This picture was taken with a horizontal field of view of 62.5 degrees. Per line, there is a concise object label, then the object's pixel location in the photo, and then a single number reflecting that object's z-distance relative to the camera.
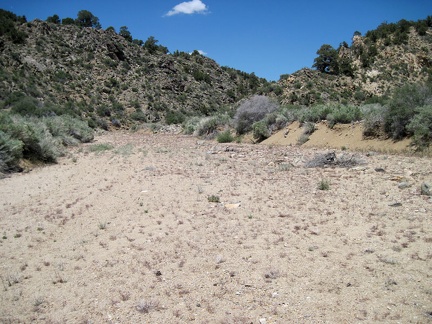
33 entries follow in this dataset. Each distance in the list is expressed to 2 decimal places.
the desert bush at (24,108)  28.75
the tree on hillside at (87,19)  62.72
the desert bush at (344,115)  18.09
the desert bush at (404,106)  14.07
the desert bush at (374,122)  15.20
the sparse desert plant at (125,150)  16.08
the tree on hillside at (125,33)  63.47
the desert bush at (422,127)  12.32
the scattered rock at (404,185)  8.05
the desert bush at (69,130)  20.30
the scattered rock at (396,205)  6.96
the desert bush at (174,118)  43.66
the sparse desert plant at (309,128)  19.72
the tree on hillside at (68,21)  58.77
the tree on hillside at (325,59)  49.75
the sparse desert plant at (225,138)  24.09
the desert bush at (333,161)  11.02
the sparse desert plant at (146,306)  4.13
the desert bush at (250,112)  25.91
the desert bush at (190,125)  32.54
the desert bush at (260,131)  22.67
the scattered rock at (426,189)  7.39
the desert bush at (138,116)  44.69
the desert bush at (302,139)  19.12
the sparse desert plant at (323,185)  8.55
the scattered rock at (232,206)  7.71
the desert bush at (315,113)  20.24
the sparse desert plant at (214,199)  8.17
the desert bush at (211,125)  29.00
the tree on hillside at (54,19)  57.15
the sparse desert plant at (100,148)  17.95
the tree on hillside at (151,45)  62.23
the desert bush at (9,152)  12.34
